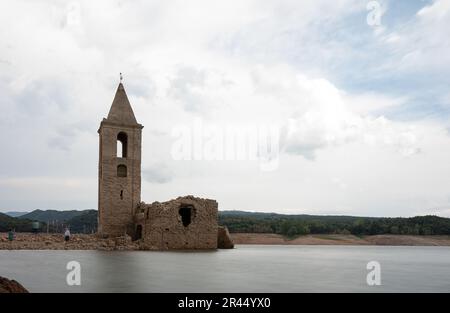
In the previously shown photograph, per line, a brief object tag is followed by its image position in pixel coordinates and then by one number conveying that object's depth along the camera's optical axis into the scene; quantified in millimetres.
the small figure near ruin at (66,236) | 34469
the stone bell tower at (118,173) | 37719
